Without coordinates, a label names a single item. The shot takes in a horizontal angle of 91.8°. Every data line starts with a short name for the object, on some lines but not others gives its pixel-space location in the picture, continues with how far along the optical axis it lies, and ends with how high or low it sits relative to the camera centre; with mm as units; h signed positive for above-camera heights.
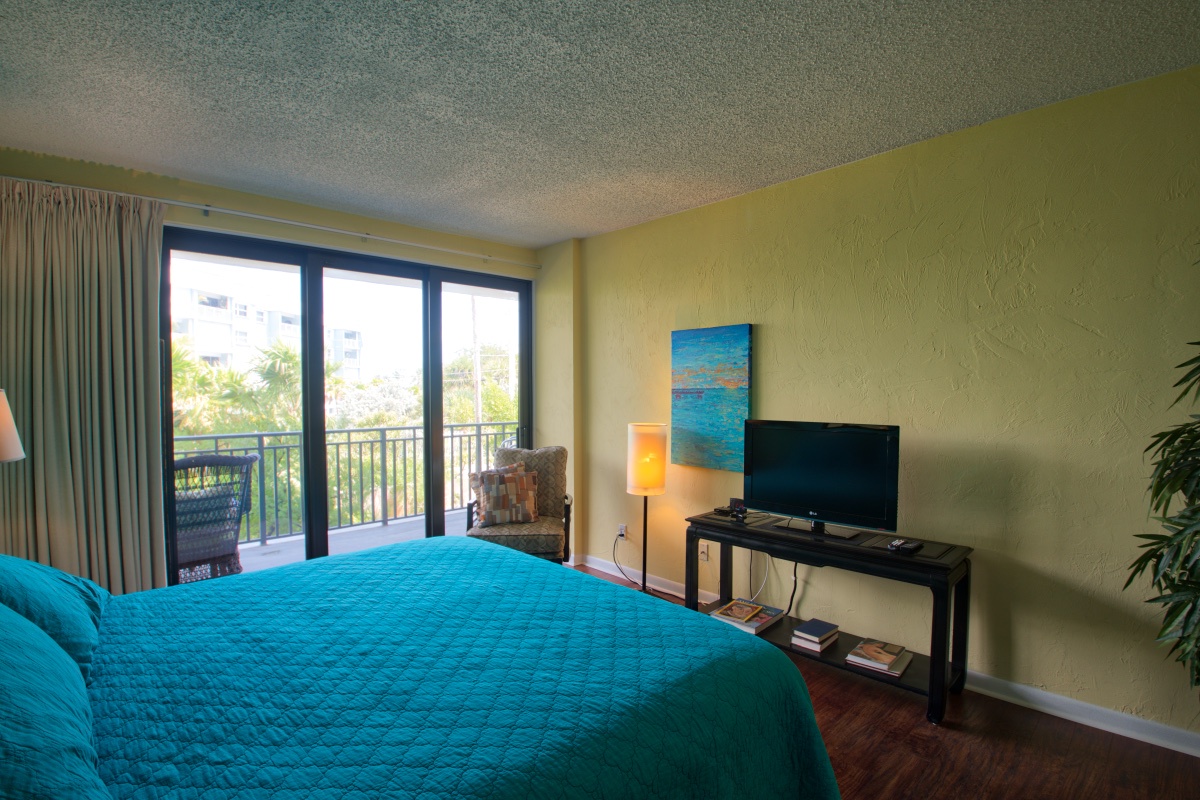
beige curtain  2781 +54
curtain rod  3109 +1028
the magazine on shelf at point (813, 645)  2762 -1244
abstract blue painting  3514 -65
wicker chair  3383 -729
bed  1086 -719
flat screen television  2682 -433
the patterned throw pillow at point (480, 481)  4010 -675
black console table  2379 -822
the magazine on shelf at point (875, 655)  2576 -1222
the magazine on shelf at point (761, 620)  2939 -1214
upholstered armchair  3779 -928
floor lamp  3668 -470
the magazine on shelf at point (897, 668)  2537 -1253
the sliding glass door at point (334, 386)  3520 +20
